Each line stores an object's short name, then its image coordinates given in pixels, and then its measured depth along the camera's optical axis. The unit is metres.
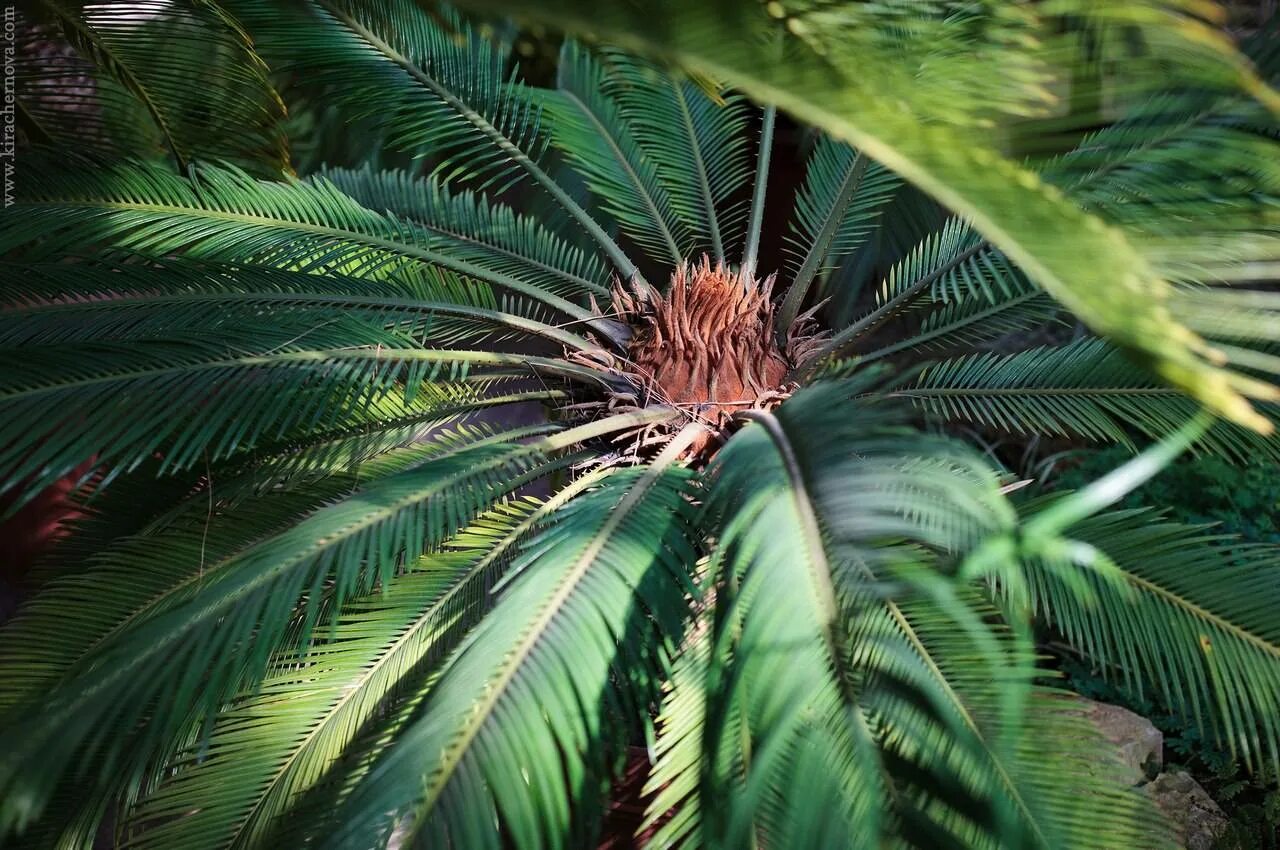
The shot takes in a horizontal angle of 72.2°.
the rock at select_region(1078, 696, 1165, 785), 1.58
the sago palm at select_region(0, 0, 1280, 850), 0.73
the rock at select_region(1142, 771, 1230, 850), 1.45
